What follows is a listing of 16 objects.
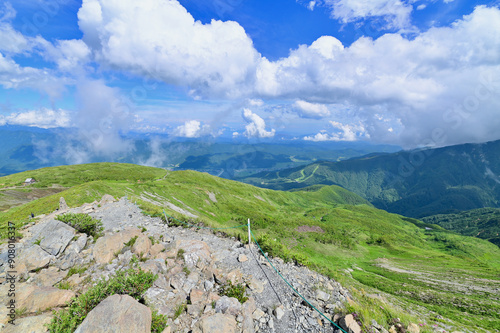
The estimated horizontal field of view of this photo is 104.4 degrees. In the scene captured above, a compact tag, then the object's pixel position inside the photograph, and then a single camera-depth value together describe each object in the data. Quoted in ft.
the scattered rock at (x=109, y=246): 45.78
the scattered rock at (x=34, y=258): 41.88
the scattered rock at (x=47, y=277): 37.99
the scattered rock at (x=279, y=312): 34.50
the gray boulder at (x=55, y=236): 46.73
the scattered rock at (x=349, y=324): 31.65
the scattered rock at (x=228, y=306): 33.37
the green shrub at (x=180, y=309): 32.45
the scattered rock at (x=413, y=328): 34.32
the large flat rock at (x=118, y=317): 25.41
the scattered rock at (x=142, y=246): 47.86
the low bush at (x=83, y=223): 56.34
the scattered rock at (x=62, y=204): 97.51
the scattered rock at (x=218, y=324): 29.22
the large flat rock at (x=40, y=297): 29.45
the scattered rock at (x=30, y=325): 24.73
